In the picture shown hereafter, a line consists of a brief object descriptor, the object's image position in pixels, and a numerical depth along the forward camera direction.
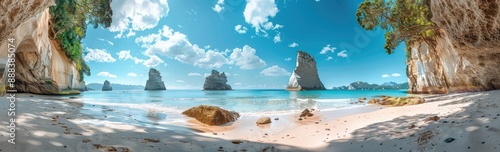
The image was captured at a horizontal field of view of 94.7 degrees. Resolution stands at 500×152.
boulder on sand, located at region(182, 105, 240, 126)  10.45
